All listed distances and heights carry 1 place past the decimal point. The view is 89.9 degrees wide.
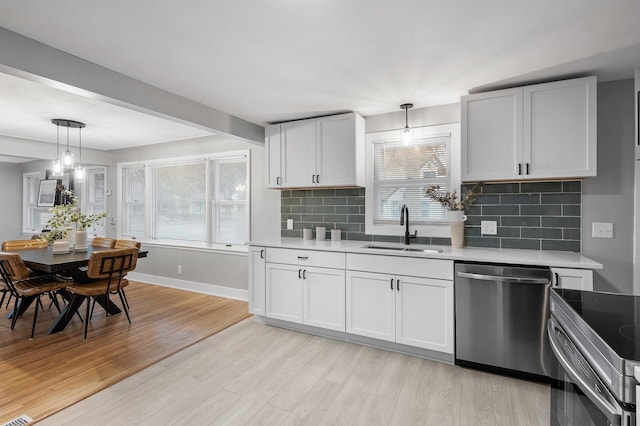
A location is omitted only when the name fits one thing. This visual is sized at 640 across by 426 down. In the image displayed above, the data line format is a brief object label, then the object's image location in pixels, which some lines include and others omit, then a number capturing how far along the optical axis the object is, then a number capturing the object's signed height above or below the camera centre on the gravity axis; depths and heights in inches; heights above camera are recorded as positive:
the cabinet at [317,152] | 131.7 +25.6
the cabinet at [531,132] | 95.2 +25.2
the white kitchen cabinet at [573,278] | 86.4 -18.1
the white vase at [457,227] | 117.0 -5.7
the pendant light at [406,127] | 119.4 +32.5
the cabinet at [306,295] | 121.0 -33.2
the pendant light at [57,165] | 156.0 +23.2
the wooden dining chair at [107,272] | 125.3 -24.8
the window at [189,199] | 181.3 +7.2
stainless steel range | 33.2 -17.5
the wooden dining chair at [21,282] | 121.4 -30.0
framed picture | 256.8 +14.9
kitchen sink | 122.1 -14.4
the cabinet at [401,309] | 103.3 -33.4
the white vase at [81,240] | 156.7 -14.4
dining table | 122.3 -21.5
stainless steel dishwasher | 91.0 -31.7
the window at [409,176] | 127.0 +14.8
